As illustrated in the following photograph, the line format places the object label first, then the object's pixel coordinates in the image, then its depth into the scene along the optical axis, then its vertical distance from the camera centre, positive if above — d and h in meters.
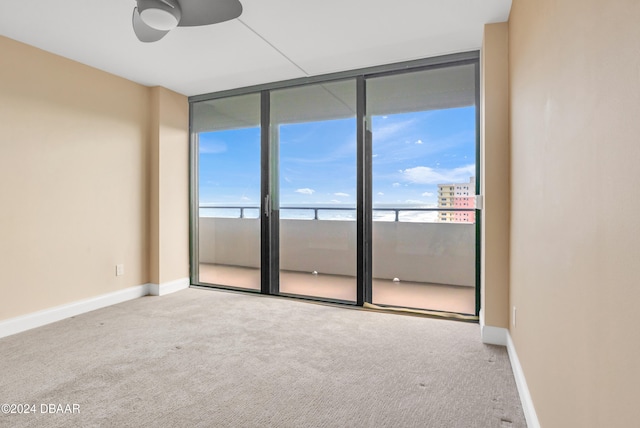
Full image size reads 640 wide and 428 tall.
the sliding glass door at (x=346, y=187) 3.40 +0.30
